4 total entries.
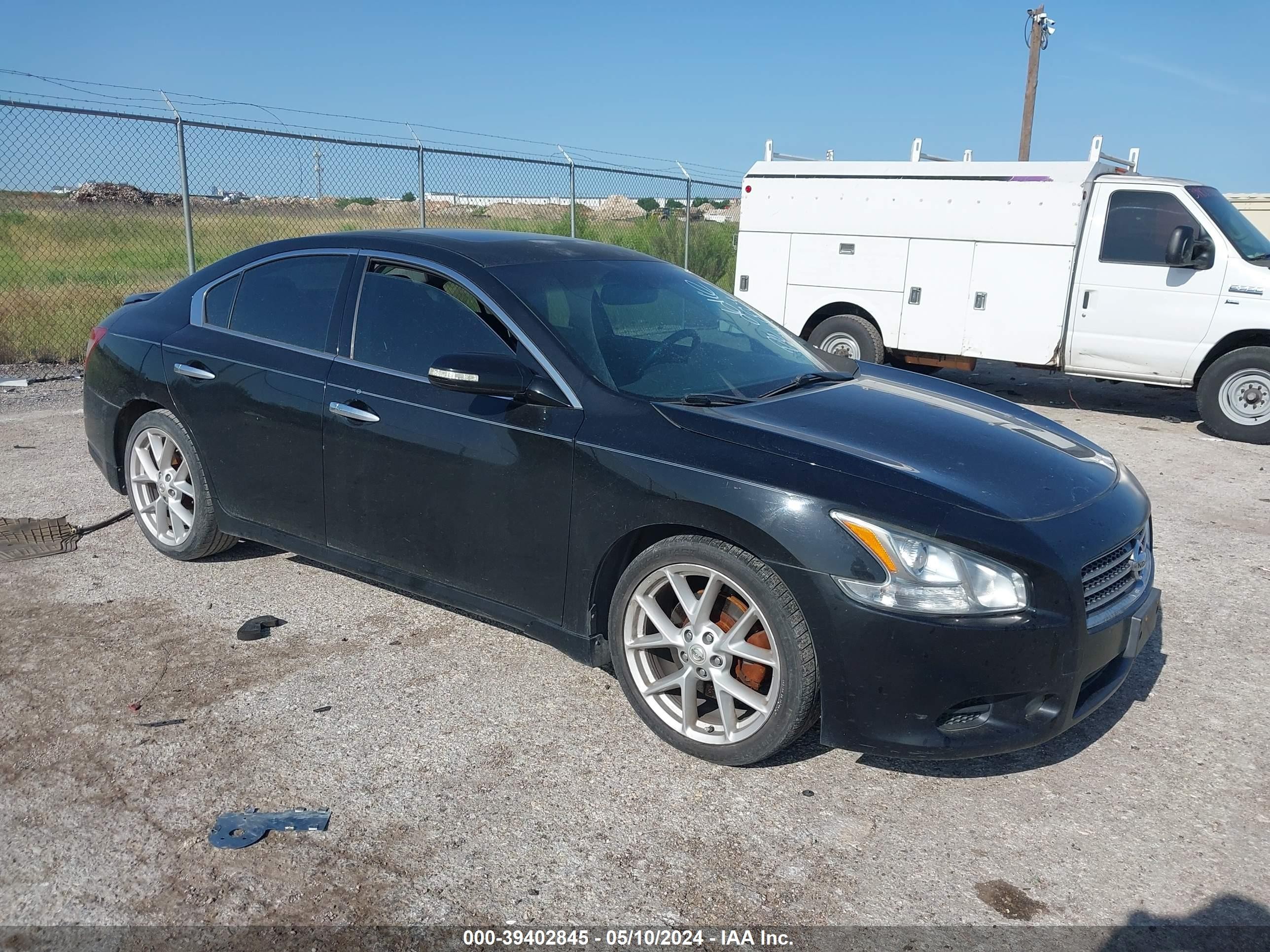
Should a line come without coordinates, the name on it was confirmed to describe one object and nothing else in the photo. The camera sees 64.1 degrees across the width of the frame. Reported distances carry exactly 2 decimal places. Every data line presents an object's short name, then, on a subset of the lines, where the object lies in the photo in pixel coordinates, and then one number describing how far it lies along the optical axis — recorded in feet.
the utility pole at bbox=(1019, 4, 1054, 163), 70.54
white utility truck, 29.89
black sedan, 9.71
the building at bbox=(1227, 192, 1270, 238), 61.16
